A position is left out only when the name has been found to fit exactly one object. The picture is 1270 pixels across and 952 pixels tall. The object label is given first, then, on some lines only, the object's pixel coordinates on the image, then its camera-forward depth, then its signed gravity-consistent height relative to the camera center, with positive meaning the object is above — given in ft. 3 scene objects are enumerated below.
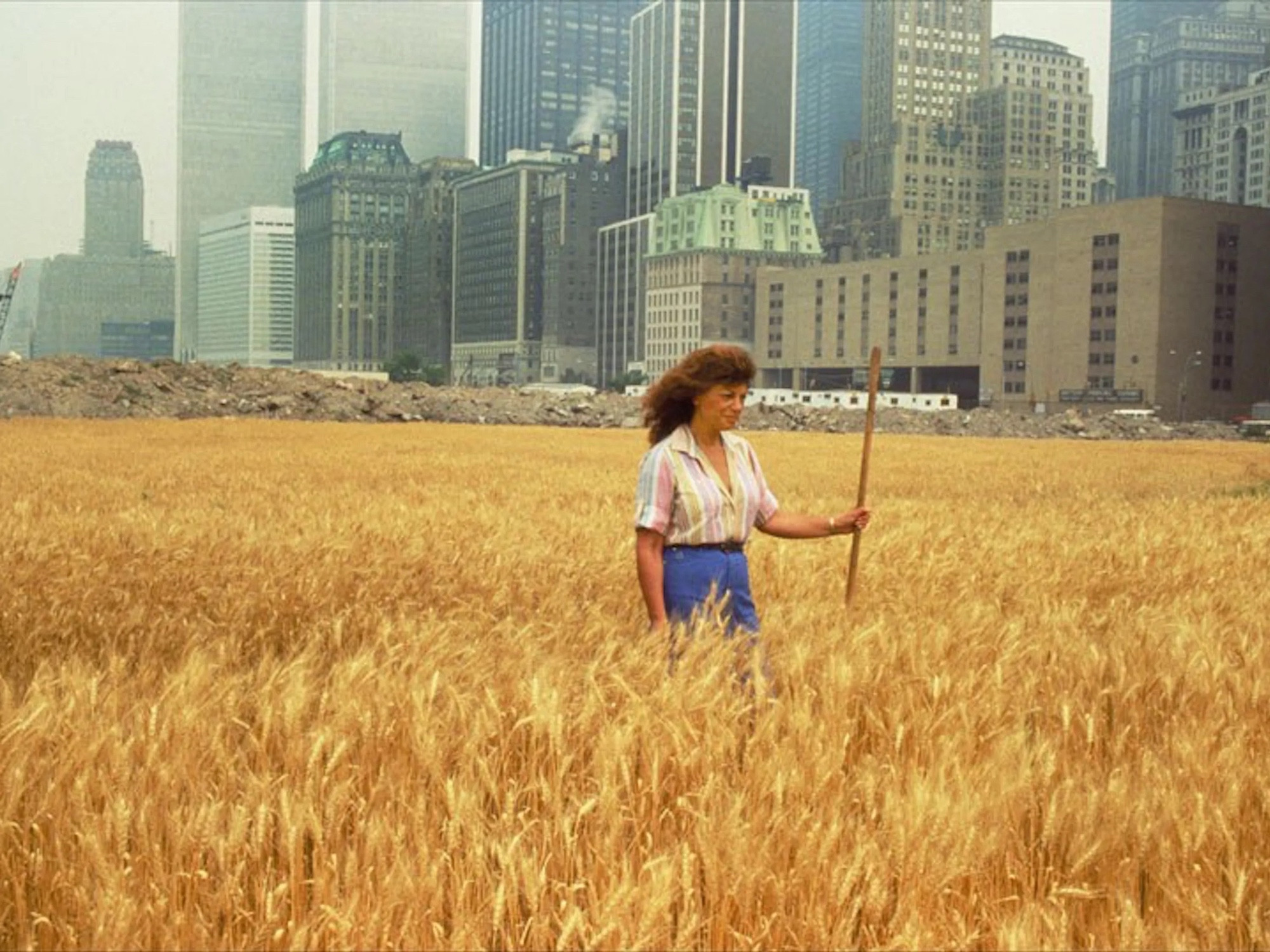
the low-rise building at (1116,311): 424.87 +26.10
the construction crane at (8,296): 542.98 +29.97
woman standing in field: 23.86 -1.64
